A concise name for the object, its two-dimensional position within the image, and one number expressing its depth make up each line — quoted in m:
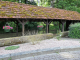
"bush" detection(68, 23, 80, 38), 8.90
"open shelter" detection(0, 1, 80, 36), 7.57
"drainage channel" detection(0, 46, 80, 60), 3.94
